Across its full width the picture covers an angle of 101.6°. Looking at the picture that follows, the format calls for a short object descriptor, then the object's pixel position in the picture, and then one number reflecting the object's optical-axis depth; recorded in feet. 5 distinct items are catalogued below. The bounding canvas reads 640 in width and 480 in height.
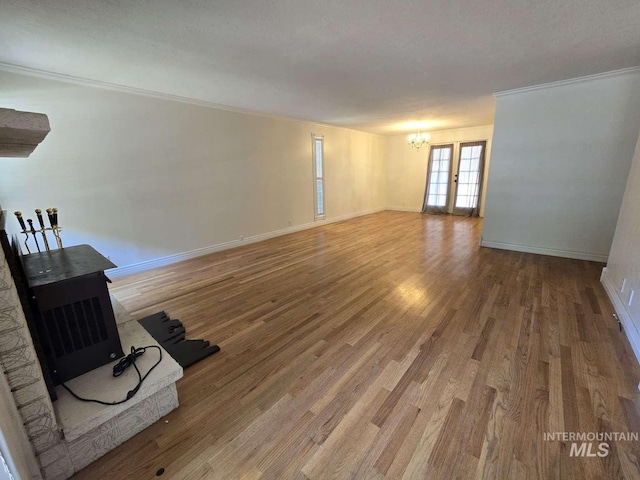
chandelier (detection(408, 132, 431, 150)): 24.08
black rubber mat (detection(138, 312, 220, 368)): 6.29
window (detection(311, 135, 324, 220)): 20.33
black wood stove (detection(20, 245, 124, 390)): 4.13
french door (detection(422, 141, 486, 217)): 23.50
